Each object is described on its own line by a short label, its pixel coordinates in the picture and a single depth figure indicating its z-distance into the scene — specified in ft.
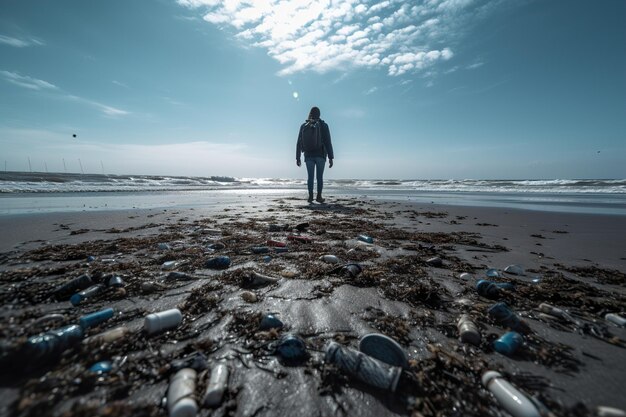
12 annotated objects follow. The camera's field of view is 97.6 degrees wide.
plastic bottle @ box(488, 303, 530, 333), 6.15
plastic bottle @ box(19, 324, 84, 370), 4.39
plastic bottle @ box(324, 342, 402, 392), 4.30
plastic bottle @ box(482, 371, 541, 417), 3.72
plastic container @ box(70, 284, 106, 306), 6.80
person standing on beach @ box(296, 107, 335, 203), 34.19
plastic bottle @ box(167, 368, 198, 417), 3.64
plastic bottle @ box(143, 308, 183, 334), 5.57
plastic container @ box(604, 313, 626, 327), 6.24
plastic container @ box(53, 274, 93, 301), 7.08
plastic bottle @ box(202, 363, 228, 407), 3.91
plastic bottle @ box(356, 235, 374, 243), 14.55
